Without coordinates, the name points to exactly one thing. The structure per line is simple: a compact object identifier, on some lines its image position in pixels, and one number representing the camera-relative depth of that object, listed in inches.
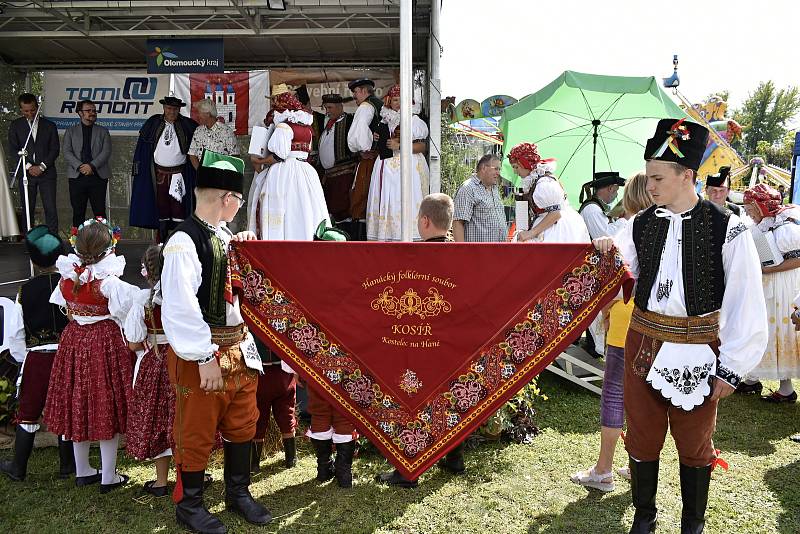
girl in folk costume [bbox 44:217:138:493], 128.0
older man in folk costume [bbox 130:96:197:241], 302.8
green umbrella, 268.4
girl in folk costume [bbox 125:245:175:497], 124.1
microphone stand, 265.6
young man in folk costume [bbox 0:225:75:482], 136.7
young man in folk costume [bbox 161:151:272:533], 100.5
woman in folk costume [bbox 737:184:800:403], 185.3
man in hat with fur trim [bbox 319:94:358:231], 294.8
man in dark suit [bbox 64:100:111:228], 309.4
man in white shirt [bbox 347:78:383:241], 272.2
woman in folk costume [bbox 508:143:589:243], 180.7
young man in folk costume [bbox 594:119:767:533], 91.9
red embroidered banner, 110.7
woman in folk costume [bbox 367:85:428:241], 268.5
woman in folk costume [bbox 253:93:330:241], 220.1
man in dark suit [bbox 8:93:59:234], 309.3
